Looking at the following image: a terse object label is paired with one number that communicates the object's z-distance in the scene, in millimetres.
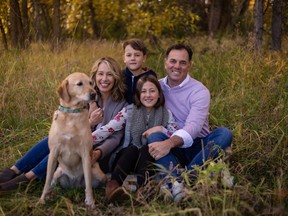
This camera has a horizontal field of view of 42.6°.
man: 3240
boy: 3939
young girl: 3371
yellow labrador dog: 3098
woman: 3480
